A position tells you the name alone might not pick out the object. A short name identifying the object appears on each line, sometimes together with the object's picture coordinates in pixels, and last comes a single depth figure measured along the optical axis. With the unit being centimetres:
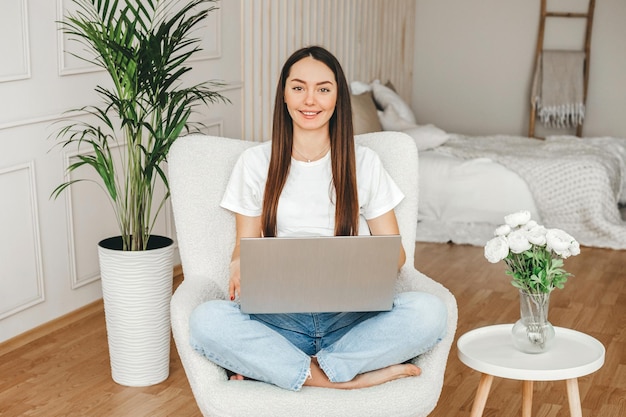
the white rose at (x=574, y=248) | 199
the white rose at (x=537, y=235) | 196
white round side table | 195
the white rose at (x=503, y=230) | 202
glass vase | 202
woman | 208
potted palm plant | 267
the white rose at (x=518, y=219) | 202
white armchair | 187
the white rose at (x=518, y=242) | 195
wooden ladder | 654
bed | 482
